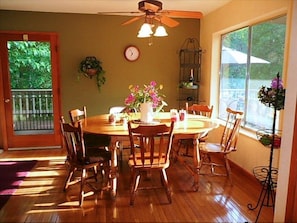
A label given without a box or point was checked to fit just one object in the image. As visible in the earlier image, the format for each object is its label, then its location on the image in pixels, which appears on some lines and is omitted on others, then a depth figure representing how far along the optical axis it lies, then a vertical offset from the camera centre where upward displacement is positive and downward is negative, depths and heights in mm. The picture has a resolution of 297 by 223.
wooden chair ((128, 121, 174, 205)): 2580 -802
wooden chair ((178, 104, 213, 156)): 3957 -461
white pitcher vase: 3168 -369
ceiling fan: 2777 +774
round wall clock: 5000 +519
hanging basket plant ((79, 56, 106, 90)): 4785 +228
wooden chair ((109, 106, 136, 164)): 3900 -454
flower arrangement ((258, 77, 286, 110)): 2361 -118
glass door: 4699 -158
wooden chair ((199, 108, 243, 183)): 3205 -823
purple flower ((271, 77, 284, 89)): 2349 -19
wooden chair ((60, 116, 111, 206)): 2670 -820
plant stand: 2574 -1106
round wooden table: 2857 -528
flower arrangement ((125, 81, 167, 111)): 3195 -180
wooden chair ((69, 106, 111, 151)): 3288 -770
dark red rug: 3068 -1270
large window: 3264 +226
